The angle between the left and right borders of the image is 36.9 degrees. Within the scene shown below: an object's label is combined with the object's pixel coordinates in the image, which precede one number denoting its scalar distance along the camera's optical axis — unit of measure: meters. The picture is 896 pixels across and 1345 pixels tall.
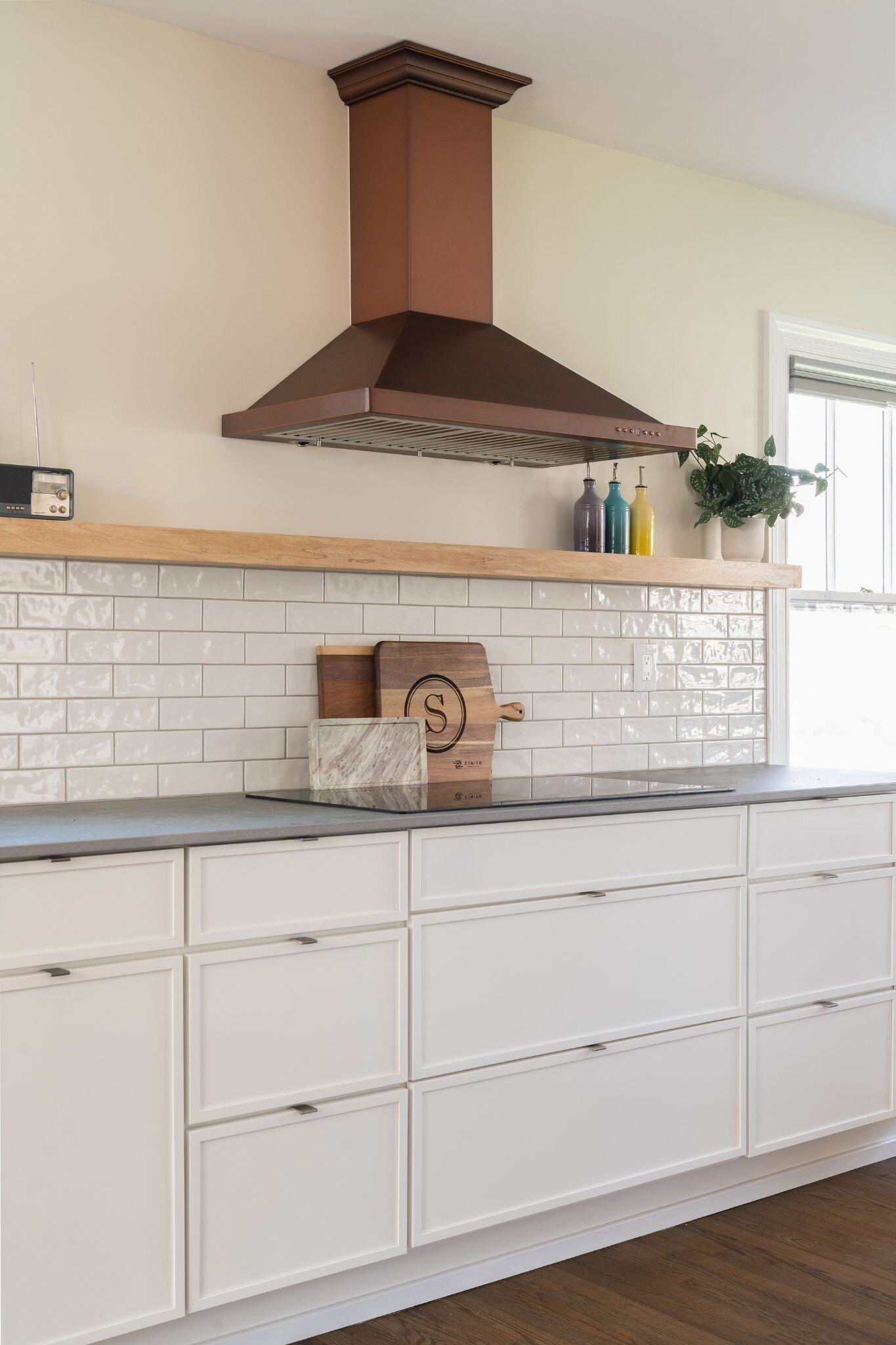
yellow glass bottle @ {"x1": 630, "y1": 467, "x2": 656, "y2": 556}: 3.65
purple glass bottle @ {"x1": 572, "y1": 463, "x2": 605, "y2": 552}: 3.55
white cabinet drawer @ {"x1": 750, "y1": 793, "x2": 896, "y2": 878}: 3.14
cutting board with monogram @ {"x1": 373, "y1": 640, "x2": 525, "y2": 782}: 3.25
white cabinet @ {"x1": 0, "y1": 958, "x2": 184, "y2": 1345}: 2.11
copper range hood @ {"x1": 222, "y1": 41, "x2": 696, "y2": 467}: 2.94
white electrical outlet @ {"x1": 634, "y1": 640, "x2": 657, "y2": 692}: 3.76
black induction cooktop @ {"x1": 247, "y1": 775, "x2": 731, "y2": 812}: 2.74
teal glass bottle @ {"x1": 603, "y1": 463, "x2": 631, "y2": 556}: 3.60
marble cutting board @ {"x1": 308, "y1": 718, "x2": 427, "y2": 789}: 3.05
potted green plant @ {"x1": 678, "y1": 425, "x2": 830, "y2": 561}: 3.85
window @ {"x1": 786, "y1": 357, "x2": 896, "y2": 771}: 4.30
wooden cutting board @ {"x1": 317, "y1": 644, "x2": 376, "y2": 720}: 3.17
